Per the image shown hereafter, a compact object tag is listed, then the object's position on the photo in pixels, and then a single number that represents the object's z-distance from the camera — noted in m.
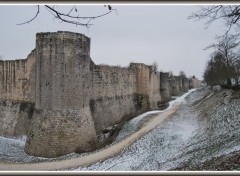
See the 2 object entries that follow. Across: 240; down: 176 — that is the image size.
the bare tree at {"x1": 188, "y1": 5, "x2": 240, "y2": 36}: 10.87
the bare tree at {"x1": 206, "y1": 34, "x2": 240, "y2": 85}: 33.34
